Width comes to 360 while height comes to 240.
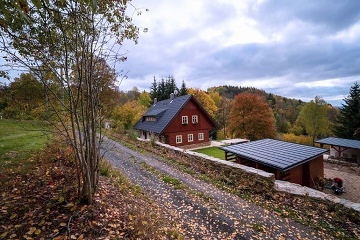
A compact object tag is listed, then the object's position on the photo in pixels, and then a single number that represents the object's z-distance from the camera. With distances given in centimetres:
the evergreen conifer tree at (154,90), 4316
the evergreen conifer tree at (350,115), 2945
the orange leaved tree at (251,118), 2848
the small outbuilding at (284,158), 891
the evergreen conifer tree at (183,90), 4142
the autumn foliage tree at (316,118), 3750
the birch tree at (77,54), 369
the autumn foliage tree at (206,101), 3930
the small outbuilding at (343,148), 2161
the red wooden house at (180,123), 2159
